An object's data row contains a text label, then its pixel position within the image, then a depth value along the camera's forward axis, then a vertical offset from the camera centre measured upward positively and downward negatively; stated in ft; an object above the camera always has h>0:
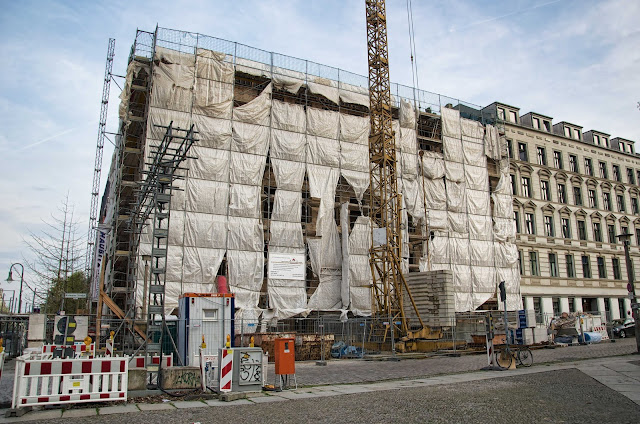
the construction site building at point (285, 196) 90.58 +24.66
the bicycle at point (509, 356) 52.75 -4.26
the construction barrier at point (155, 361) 42.11 -3.54
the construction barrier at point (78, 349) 40.46 -2.66
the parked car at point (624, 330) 112.26 -3.57
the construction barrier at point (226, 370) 36.14 -3.68
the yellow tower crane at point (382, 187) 101.09 +27.34
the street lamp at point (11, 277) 101.07 +8.92
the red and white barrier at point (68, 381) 30.50 -3.77
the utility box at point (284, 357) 39.63 -3.07
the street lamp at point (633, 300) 67.67 +1.77
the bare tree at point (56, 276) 105.50 +9.64
